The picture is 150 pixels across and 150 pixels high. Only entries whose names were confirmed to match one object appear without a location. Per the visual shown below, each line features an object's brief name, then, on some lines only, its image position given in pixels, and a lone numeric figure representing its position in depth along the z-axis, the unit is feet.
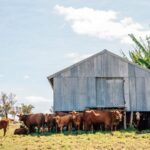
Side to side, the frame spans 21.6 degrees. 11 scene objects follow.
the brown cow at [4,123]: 83.97
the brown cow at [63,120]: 89.10
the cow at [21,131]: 88.74
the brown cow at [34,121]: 93.35
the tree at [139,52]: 165.07
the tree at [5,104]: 221.37
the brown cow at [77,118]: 90.22
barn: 99.09
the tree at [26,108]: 249.34
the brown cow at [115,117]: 90.22
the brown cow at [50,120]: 93.04
